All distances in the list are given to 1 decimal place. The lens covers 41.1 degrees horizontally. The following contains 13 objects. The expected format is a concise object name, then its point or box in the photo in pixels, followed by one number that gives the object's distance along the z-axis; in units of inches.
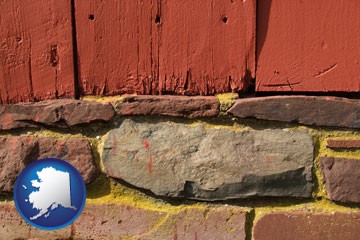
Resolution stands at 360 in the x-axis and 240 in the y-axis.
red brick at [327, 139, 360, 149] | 54.4
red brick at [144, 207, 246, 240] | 54.7
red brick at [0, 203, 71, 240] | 56.6
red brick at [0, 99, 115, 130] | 56.0
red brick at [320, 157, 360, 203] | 54.2
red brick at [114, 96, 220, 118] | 55.4
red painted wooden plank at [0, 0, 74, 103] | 56.9
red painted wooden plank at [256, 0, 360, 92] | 55.2
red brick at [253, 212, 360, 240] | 54.2
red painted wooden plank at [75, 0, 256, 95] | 55.9
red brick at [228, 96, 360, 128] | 54.5
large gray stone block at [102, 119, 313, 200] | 54.5
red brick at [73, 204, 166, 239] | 55.2
